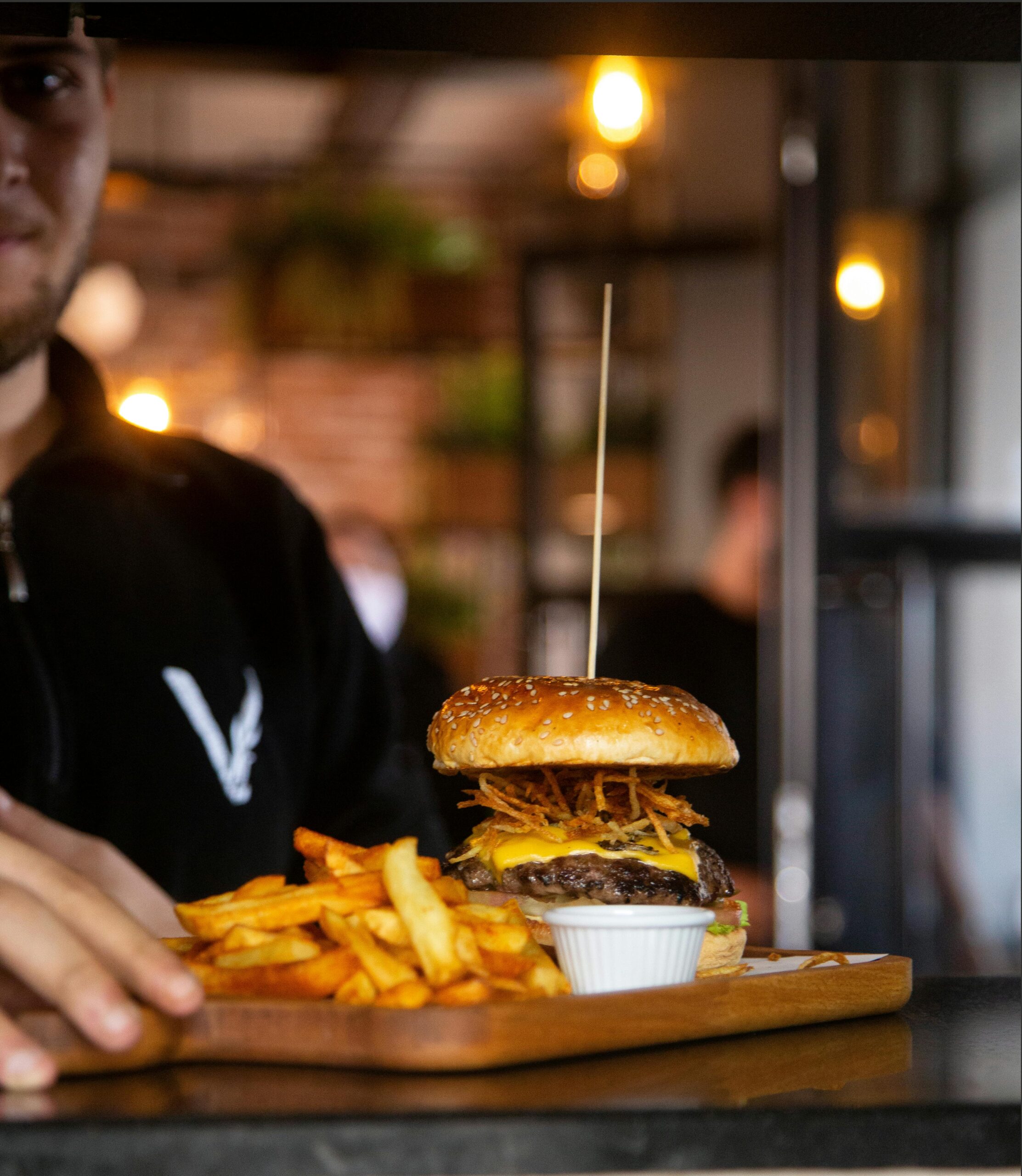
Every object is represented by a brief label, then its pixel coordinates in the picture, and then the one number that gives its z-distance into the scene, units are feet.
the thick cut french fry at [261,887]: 4.34
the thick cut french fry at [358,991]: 3.91
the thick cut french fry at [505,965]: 4.05
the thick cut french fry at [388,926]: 4.02
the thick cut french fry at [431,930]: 3.86
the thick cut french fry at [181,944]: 4.64
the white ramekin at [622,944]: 4.18
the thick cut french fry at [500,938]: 4.04
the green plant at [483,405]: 24.26
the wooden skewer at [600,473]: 4.76
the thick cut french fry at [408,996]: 3.75
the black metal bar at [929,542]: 12.64
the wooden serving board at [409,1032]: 3.72
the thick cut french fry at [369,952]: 3.87
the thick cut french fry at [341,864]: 4.39
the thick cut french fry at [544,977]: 4.02
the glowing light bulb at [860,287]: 12.94
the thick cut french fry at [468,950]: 3.92
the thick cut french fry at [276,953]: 4.02
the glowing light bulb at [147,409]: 14.40
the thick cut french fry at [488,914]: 4.11
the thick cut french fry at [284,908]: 4.16
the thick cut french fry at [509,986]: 3.96
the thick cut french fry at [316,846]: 4.50
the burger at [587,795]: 5.10
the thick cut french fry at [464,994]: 3.78
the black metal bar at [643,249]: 17.56
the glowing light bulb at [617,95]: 14.15
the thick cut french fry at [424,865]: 4.27
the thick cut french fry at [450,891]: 4.23
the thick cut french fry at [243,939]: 4.09
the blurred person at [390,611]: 17.81
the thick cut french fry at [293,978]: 3.96
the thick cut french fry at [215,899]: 4.36
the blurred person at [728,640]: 14.49
